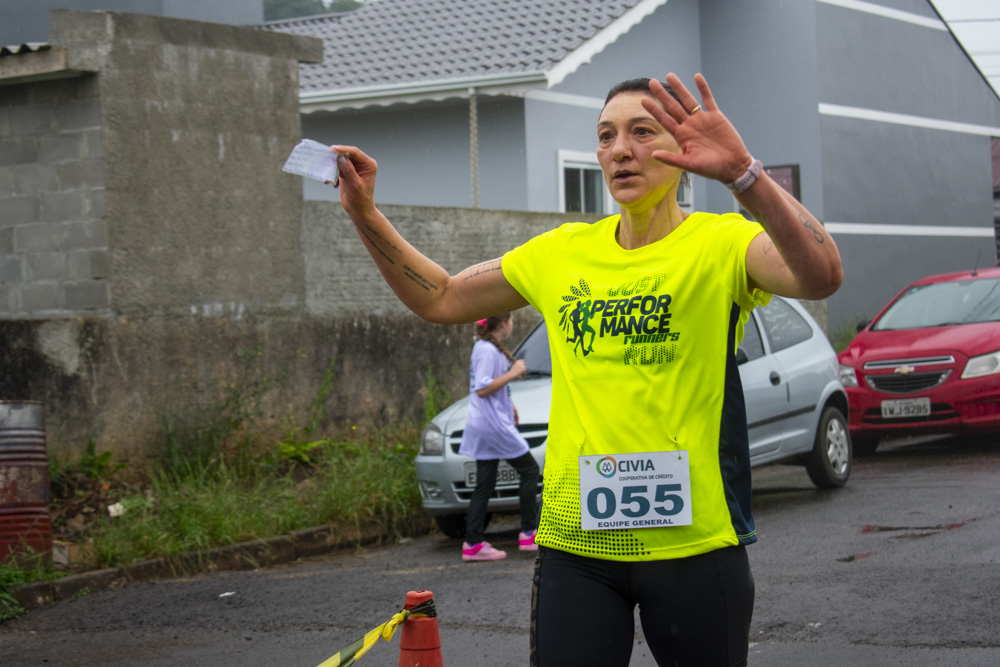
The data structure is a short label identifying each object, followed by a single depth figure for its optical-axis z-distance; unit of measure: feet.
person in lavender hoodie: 26.86
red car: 38.27
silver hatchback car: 28.89
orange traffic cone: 10.56
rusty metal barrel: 25.09
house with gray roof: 57.21
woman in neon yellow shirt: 8.73
